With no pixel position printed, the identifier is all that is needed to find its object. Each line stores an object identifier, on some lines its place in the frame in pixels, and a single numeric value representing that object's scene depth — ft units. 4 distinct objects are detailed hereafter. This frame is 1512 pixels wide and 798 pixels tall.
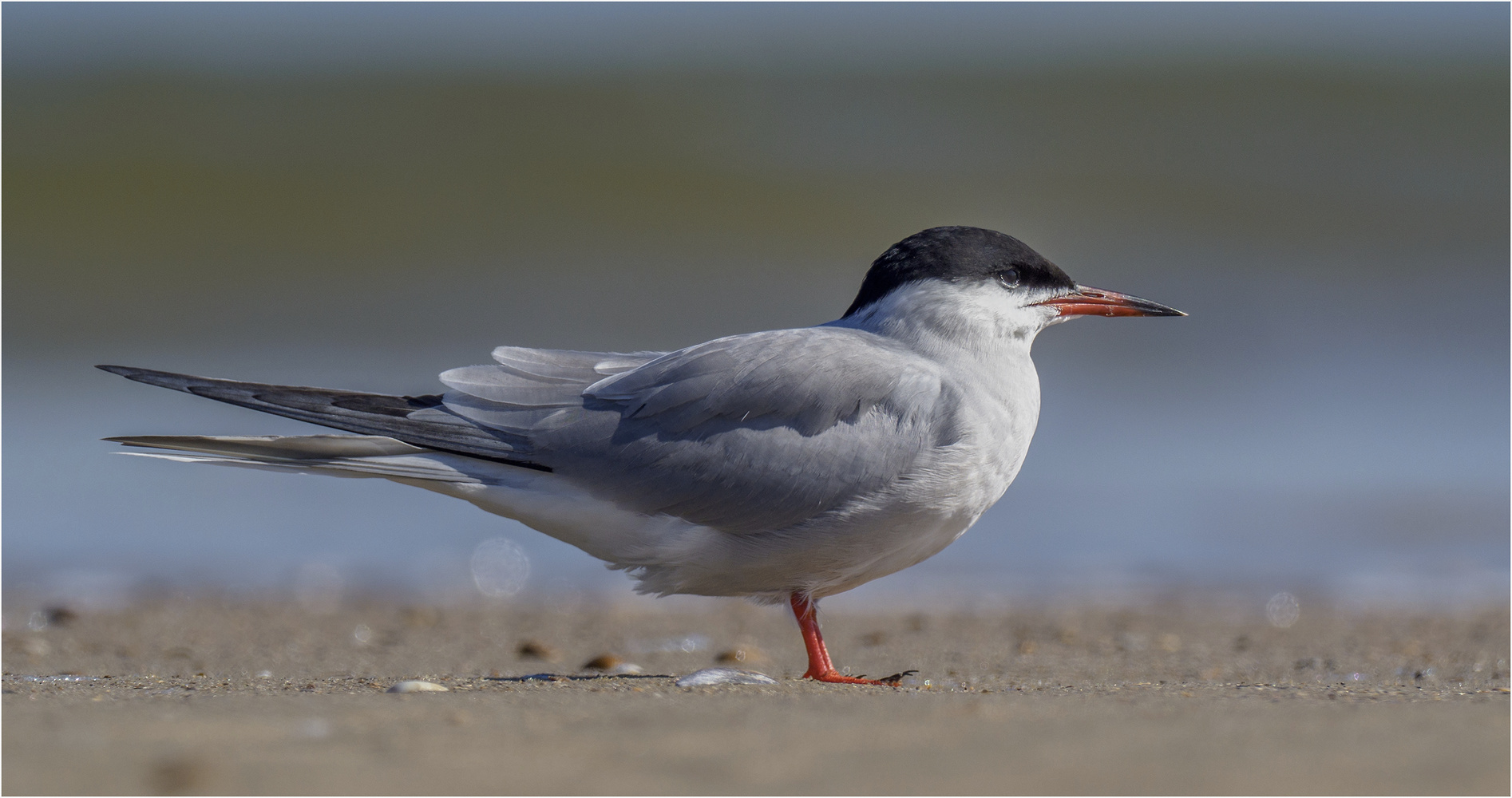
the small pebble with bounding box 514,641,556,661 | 34.27
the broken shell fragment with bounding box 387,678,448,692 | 22.06
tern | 26.14
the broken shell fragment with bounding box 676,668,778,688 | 23.27
